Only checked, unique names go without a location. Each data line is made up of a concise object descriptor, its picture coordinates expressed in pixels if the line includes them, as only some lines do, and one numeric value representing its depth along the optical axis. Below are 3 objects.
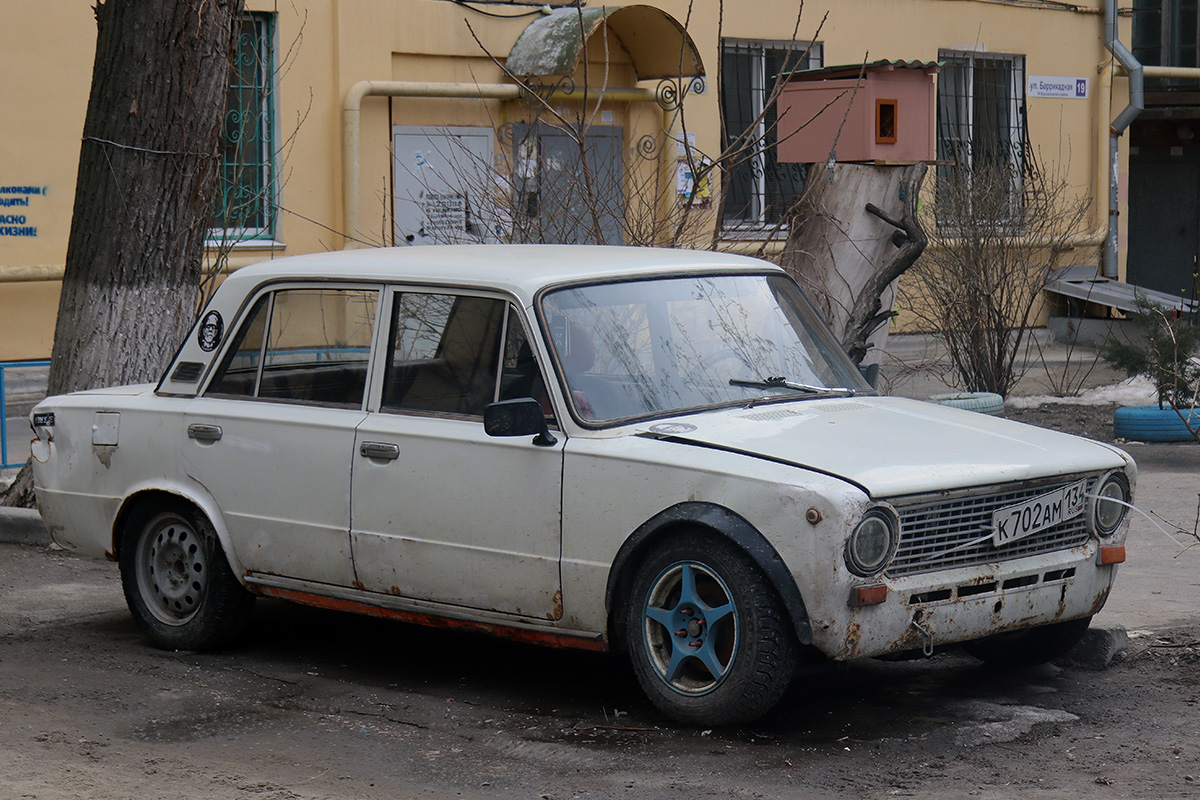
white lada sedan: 4.55
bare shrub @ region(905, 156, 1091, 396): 12.70
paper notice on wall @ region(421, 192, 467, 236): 13.67
